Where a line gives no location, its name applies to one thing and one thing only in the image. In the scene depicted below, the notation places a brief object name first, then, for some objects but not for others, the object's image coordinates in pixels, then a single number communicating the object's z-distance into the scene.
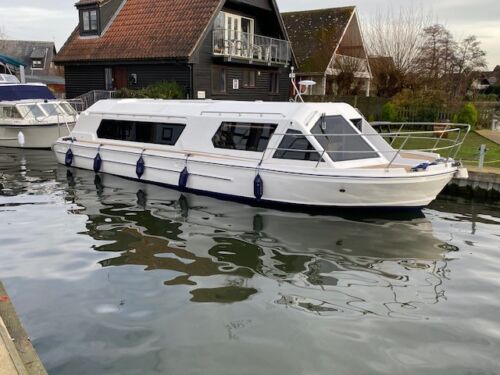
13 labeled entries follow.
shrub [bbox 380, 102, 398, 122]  20.84
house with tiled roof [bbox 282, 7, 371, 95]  30.88
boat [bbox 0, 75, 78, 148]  17.56
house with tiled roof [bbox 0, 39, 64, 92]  64.25
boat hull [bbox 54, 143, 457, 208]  8.41
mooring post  11.74
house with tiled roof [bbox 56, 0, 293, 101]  22.70
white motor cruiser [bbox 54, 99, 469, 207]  8.56
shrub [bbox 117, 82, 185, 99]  21.09
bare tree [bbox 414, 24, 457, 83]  28.35
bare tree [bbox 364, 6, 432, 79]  29.28
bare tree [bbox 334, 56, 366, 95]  30.45
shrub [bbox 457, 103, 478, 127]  19.75
